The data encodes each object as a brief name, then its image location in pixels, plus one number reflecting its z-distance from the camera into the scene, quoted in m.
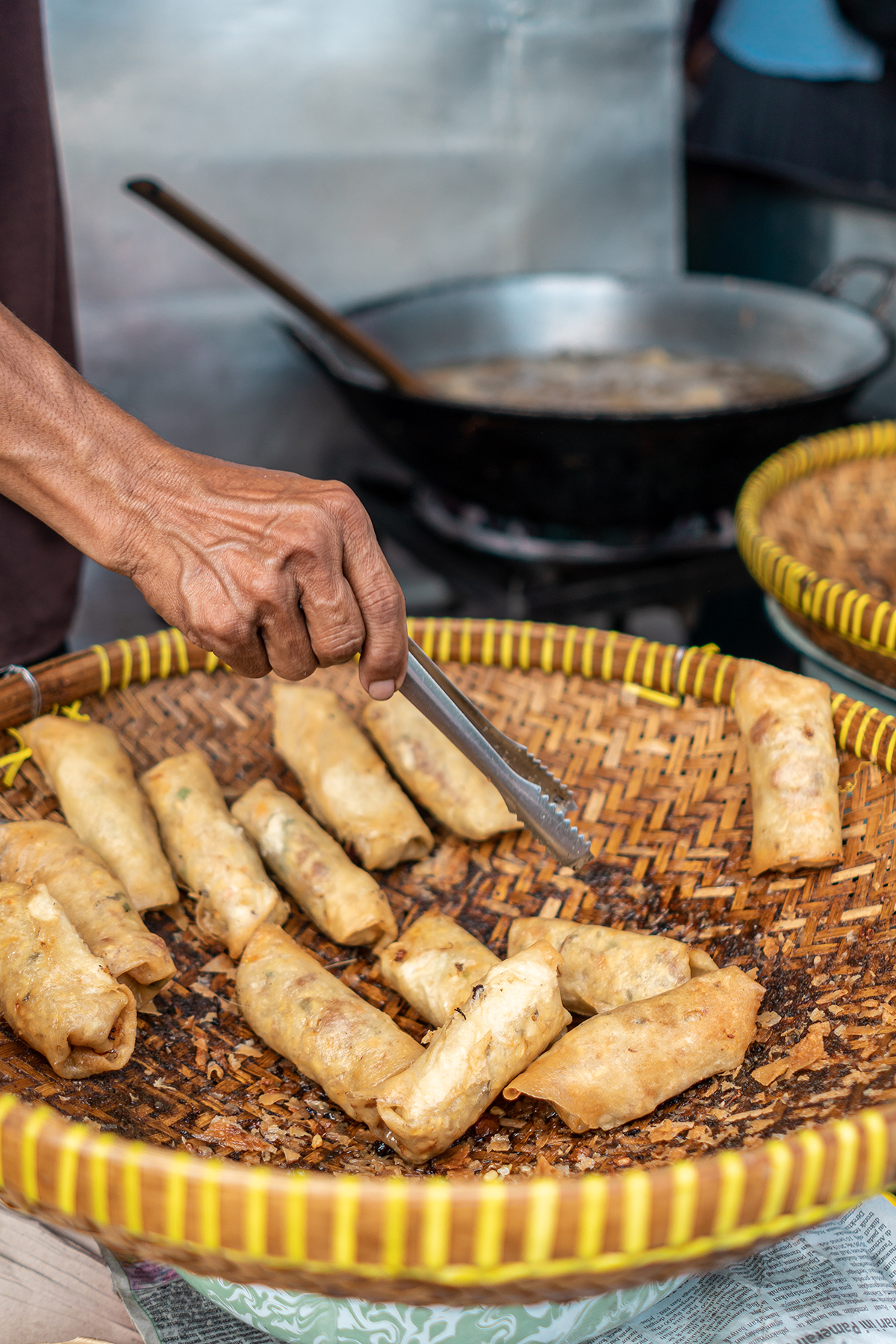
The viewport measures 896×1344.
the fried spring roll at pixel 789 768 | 1.39
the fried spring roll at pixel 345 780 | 1.64
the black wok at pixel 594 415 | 2.43
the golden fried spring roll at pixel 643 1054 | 1.16
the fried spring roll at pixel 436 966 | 1.34
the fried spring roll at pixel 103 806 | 1.53
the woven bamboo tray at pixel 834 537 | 1.72
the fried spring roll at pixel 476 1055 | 1.13
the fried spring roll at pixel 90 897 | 1.31
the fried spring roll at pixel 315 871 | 1.51
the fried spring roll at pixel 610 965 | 1.33
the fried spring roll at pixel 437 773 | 1.66
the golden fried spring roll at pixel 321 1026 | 1.22
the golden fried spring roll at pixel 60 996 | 1.18
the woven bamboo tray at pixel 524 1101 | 0.79
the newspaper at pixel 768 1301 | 1.16
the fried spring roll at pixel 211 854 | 1.51
